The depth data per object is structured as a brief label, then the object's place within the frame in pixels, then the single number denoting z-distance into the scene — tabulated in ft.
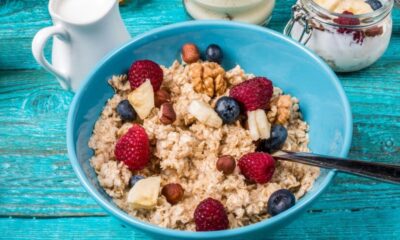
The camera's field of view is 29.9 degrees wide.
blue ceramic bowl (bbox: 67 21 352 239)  1.40
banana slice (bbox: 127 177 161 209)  1.35
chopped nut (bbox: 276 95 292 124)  1.49
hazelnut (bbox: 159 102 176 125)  1.47
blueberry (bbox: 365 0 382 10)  1.69
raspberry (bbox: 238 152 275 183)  1.37
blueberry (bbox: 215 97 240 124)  1.45
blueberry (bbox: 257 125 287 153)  1.44
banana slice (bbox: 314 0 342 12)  1.70
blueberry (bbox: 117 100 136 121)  1.49
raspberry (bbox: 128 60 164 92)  1.50
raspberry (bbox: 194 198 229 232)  1.30
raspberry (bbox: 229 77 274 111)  1.46
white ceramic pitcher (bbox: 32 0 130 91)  1.61
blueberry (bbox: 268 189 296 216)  1.33
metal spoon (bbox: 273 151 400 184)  1.31
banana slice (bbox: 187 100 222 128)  1.46
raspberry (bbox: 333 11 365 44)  1.64
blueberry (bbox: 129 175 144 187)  1.40
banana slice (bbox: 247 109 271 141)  1.45
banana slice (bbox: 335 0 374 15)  1.68
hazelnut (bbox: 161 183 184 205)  1.38
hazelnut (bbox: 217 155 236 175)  1.40
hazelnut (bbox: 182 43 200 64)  1.58
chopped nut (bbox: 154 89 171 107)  1.51
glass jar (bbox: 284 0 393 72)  1.65
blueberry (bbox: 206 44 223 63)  1.58
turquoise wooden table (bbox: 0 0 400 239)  1.50
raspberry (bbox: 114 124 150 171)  1.39
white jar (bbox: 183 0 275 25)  1.75
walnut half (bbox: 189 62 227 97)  1.53
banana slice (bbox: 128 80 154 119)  1.49
